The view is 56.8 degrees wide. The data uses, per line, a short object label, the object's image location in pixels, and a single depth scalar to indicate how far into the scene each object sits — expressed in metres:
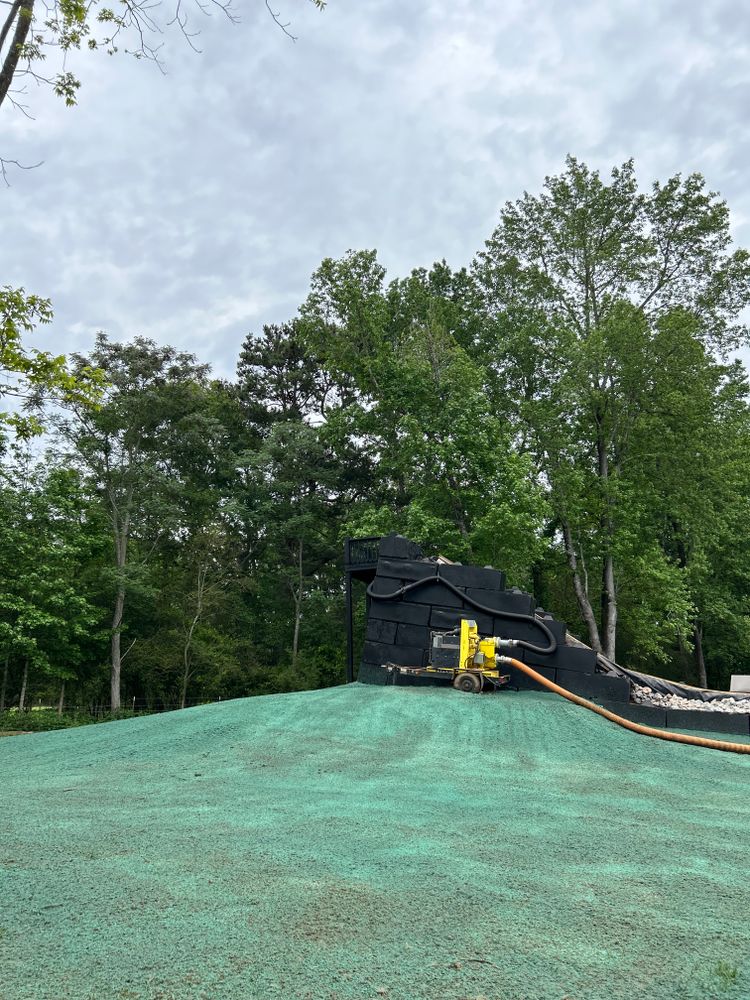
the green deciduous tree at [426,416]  15.69
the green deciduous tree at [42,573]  16.03
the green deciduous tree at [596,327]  16.58
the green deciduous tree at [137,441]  19.25
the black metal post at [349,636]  10.19
